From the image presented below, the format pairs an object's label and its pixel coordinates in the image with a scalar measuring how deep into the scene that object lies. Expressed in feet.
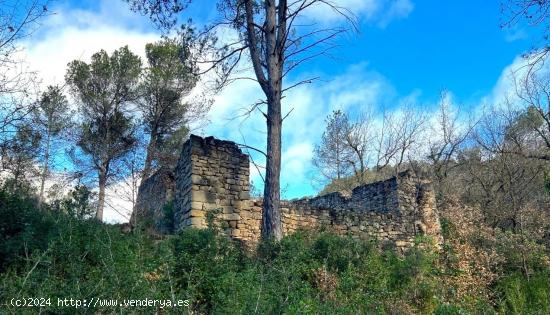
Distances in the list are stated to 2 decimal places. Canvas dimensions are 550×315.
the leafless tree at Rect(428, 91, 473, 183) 64.69
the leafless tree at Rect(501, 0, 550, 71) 17.72
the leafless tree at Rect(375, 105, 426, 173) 65.72
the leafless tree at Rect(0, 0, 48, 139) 21.40
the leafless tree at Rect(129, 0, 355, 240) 27.89
